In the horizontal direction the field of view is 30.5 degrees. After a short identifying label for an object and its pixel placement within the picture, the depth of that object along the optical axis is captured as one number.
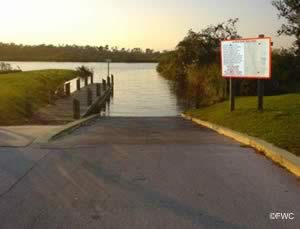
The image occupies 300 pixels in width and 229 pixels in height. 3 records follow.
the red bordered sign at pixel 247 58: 16.66
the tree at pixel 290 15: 25.39
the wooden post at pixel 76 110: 22.44
